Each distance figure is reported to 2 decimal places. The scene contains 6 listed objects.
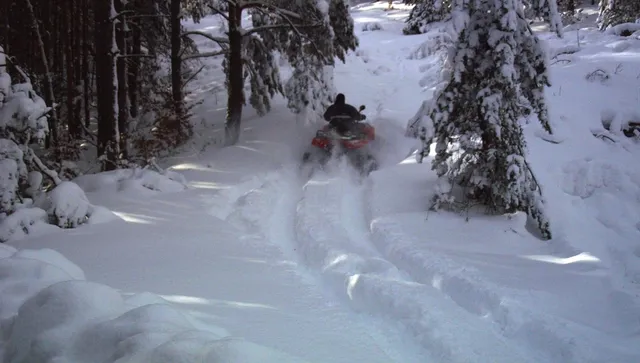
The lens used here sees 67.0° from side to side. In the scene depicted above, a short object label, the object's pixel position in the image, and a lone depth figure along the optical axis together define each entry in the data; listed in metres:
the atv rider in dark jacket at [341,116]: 11.51
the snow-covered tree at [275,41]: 11.84
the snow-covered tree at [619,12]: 16.98
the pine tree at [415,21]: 25.14
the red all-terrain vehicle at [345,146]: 11.20
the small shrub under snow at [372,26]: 28.97
